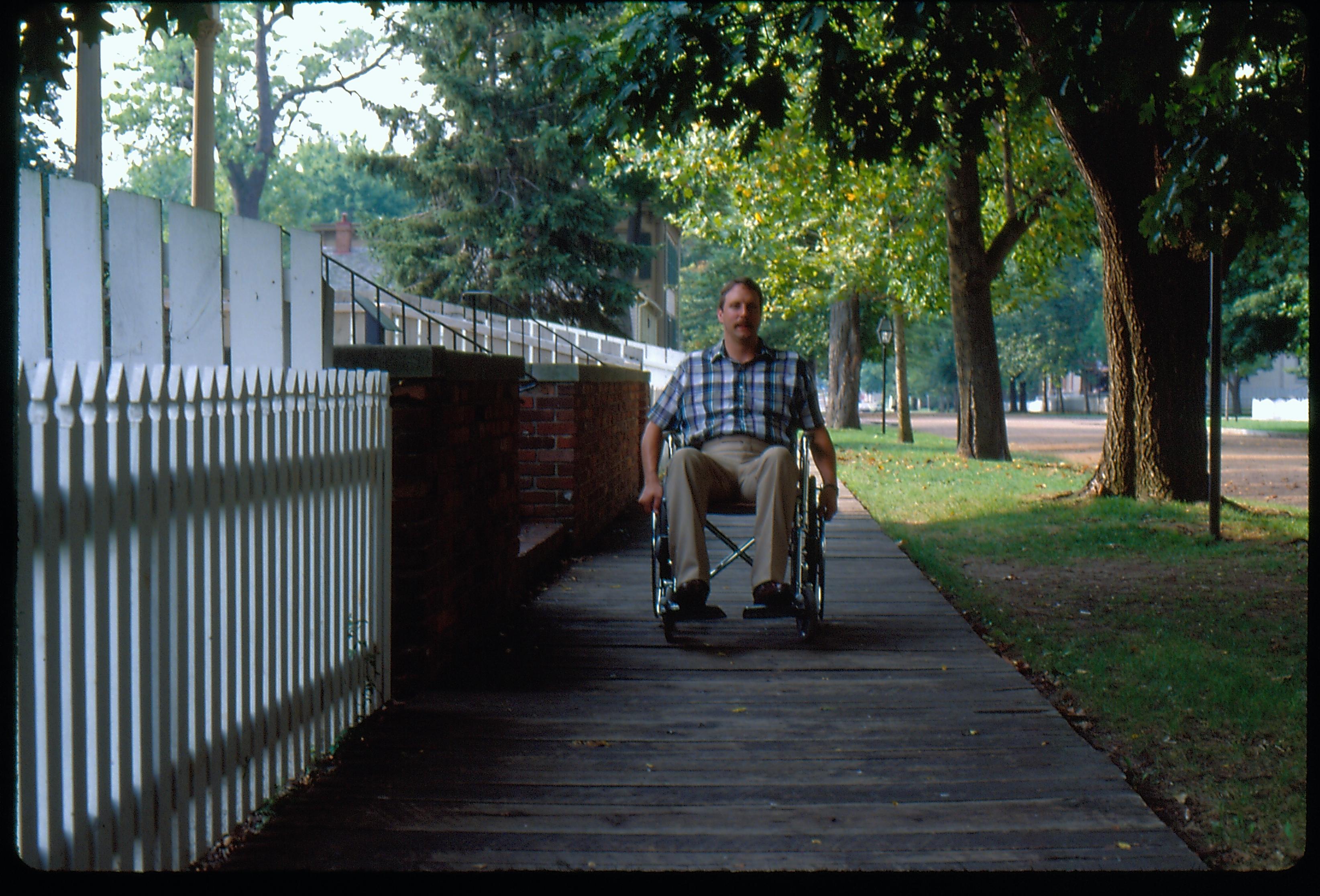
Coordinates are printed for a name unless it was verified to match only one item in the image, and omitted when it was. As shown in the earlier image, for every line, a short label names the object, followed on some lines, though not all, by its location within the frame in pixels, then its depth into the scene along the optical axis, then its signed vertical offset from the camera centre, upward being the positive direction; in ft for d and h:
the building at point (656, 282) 128.06 +17.03
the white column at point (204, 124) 27.89 +6.84
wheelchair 17.07 -2.20
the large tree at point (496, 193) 84.38 +15.91
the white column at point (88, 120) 23.38 +5.86
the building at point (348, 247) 121.19 +19.48
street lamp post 89.25 +5.89
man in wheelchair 16.96 -0.38
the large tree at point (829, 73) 18.83 +5.75
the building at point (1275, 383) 244.01 +5.65
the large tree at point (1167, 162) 17.98 +4.53
